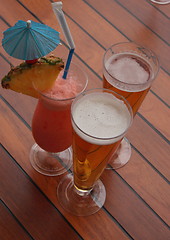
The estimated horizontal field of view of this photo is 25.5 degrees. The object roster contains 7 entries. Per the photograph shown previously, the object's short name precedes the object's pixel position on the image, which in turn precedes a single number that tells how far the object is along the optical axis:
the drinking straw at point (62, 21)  0.85
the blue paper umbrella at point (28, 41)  0.82
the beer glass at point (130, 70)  0.98
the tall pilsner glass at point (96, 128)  0.85
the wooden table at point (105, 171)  1.06
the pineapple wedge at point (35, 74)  0.88
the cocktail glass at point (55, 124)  0.95
